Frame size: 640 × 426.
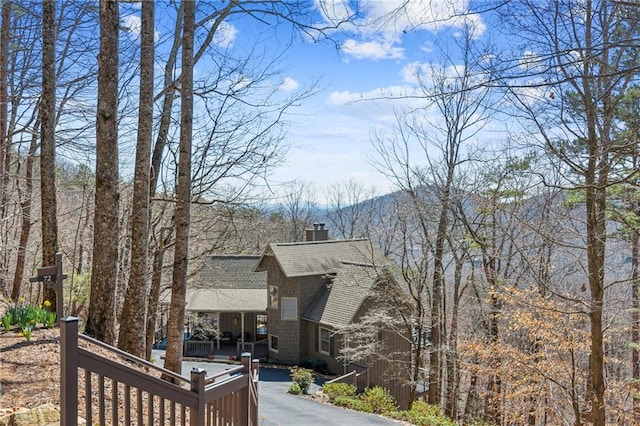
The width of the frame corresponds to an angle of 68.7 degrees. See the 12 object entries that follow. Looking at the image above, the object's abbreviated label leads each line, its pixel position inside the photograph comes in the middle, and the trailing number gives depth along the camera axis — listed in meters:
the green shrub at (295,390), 14.35
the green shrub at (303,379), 14.67
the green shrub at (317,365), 18.41
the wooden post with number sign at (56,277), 6.12
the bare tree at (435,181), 14.37
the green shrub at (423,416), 10.40
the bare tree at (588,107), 4.57
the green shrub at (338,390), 13.48
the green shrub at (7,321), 6.23
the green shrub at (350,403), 12.18
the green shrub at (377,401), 12.29
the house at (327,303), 17.17
